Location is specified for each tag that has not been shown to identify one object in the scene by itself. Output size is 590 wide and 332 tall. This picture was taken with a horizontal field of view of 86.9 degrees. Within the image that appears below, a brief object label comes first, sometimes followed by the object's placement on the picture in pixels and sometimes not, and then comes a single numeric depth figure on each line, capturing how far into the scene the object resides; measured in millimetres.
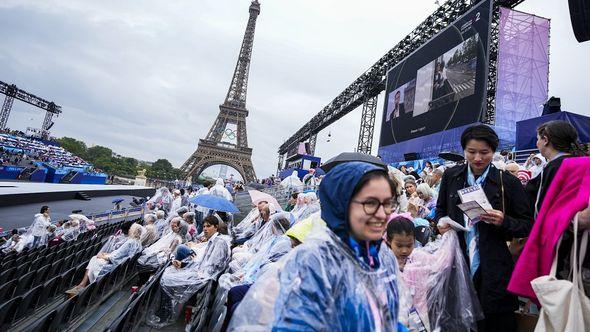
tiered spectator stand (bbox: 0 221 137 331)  3074
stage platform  12727
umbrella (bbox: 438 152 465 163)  4707
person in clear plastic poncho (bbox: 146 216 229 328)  3680
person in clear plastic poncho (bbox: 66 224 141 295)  4574
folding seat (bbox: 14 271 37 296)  4110
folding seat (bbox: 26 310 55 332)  2328
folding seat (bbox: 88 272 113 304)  4016
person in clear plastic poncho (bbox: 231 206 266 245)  5803
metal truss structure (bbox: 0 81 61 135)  39406
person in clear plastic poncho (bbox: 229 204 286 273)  3926
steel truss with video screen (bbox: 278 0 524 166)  12195
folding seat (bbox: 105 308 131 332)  2172
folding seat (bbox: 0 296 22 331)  2877
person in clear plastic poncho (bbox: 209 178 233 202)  7732
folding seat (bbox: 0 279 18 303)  3644
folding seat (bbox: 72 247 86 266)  5793
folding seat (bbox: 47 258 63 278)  4922
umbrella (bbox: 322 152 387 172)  3838
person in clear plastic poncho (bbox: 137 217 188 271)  4719
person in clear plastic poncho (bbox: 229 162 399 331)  875
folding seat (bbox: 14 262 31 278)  4807
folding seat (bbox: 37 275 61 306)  3886
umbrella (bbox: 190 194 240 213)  6402
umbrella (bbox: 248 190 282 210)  5561
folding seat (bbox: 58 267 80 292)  4474
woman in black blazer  1639
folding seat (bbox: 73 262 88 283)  4980
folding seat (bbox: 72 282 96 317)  3424
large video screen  10570
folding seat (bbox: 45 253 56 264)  5555
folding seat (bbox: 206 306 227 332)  2027
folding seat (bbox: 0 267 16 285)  4484
